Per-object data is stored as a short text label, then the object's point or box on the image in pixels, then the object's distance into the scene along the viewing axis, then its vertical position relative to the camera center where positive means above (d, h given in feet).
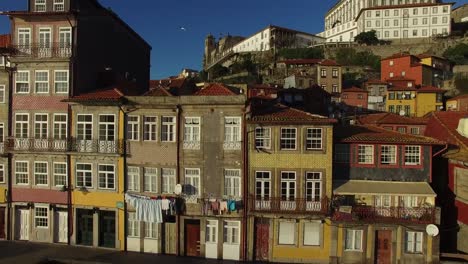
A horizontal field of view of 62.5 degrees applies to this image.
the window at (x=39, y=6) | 80.68 +24.49
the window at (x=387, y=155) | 73.15 -5.38
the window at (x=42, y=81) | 80.43 +8.75
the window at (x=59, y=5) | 79.97 +24.51
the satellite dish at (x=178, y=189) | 72.84 -12.20
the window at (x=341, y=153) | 74.02 -5.16
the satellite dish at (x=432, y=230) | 67.26 -17.95
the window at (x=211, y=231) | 74.08 -20.50
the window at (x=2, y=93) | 82.38 +6.20
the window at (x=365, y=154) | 73.54 -5.27
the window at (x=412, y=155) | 72.59 -5.30
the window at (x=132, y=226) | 77.41 -20.58
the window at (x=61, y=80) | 79.66 +8.92
